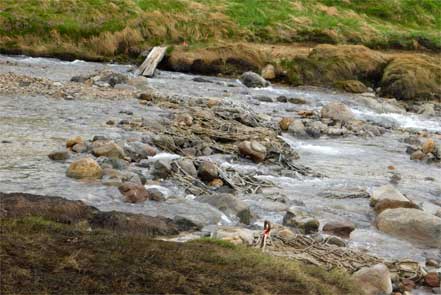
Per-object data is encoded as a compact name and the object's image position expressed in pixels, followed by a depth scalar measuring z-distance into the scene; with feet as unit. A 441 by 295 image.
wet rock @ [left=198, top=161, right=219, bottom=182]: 48.85
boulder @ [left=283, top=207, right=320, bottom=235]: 40.81
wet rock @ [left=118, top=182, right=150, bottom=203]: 41.42
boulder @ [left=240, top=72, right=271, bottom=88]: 104.73
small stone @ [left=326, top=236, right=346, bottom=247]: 38.63
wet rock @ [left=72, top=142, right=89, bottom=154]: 52.13
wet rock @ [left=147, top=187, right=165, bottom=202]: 42.52
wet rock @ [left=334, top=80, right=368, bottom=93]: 109.70
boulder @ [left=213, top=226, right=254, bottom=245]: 33.73
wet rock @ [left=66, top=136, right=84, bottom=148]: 53.16
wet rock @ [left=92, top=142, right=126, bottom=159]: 51.06
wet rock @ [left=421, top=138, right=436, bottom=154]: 70.69
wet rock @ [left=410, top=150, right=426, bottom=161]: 69.31
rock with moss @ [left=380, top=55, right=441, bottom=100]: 108.47
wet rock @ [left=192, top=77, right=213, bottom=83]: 102.63
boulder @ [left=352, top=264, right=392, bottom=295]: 31.89
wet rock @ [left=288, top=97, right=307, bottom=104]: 95.25
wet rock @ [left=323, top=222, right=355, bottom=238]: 41.47
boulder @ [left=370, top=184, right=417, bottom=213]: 47.16
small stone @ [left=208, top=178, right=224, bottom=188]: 48.26
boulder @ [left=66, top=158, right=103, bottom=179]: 45.01
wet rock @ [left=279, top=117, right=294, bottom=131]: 75.41
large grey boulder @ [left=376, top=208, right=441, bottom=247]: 42.06
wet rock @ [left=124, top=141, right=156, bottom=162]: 52.80
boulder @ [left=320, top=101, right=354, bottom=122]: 84.02
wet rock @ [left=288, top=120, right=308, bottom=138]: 74.02
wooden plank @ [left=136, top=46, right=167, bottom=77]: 102.32
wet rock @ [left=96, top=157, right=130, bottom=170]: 48.32
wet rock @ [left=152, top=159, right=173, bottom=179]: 48.11
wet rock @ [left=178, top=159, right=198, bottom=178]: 49.62
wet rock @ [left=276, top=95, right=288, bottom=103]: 94.68
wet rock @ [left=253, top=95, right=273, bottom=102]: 92.66
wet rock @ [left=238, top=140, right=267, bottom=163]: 57.57
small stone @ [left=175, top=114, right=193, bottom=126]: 65.29
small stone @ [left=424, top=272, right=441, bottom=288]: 34.27
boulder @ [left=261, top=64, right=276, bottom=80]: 112.57
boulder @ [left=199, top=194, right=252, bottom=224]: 41.19
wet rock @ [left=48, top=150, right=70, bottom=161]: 49.32
